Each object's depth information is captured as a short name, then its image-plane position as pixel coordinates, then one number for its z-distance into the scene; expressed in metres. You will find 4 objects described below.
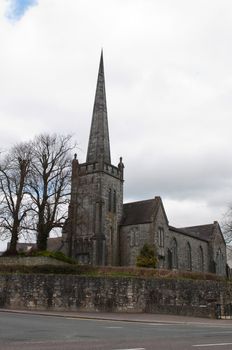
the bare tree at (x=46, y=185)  40.72
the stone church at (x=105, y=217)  50.34
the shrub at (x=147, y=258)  48.00
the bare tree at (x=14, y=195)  39.66
